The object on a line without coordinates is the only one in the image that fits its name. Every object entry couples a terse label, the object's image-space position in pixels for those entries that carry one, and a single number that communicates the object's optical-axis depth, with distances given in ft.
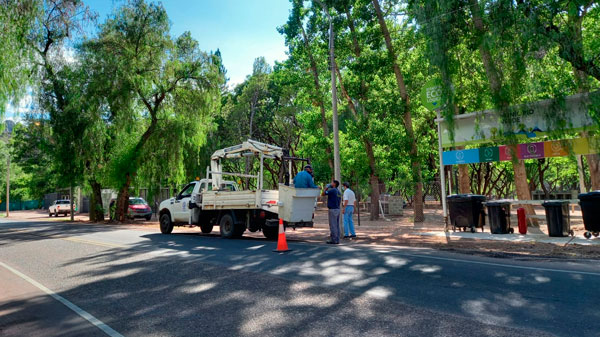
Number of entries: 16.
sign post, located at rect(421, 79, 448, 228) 48.02
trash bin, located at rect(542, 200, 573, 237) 40.47
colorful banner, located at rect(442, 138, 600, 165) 42.93
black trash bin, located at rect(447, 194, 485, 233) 46.06
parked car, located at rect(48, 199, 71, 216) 139.03
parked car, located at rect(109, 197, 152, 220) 100.27
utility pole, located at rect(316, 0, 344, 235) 47.26
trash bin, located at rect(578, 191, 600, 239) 37.01
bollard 44.01
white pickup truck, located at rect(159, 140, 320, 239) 42.22
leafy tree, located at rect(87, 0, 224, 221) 85.10
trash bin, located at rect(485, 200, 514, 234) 44.21
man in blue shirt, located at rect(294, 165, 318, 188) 41.87
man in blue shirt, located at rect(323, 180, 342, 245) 39.86
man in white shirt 46.85
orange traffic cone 33.96
